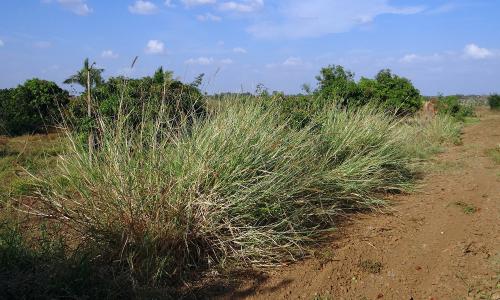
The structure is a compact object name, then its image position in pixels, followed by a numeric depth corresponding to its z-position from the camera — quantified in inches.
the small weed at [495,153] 423.4
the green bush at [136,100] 225.0
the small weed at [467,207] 257.4
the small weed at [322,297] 162.3
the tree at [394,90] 637.0
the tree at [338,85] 509.7
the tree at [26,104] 543.5
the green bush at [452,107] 900.8
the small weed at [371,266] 182.9
